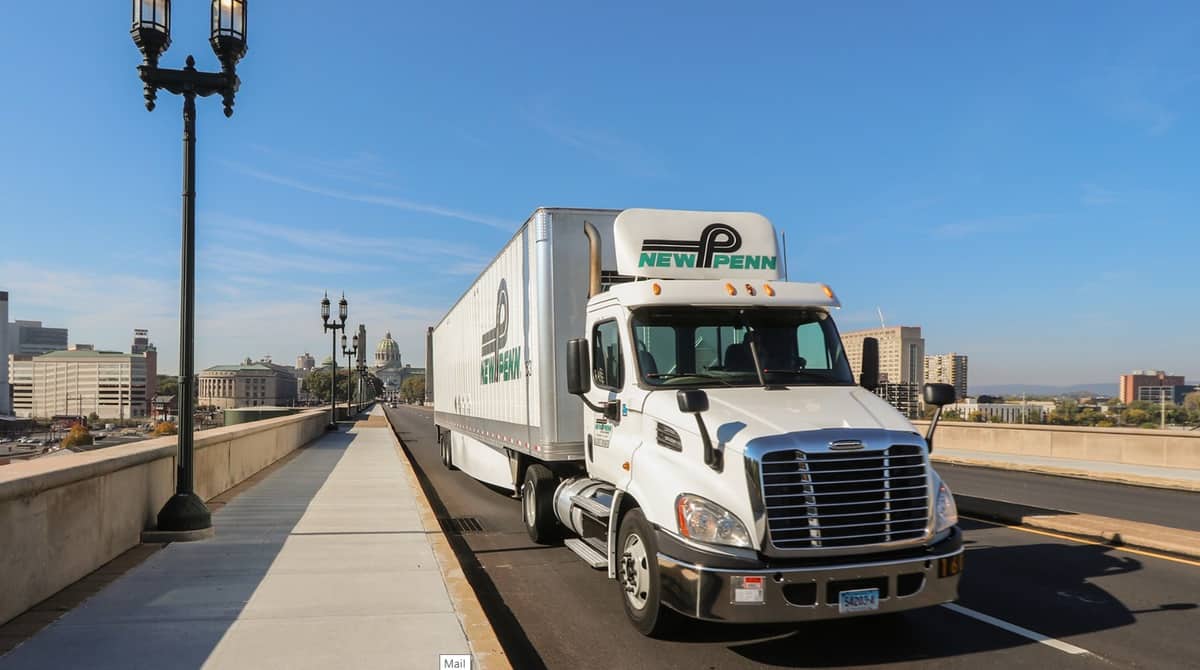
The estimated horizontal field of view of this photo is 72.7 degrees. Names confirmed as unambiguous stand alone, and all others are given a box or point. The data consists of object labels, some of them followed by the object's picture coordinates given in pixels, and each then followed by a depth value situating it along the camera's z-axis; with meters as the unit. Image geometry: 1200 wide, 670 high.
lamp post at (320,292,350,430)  39.38
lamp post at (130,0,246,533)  9.12
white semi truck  5.21
